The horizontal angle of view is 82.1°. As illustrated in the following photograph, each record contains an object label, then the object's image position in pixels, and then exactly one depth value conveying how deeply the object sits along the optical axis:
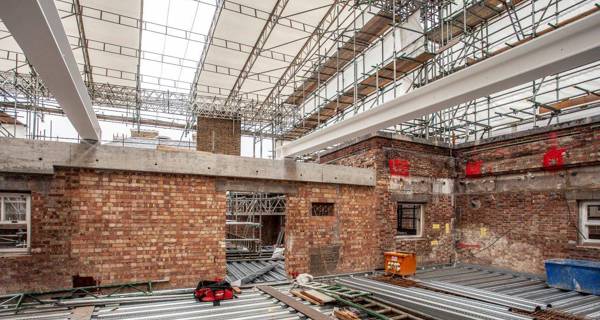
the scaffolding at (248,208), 17.64
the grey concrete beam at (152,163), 6.46
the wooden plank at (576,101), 11.03
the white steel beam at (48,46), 2.77
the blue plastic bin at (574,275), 7.55
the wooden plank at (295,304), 5.73
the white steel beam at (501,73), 3.86
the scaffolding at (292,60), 11.53
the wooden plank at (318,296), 6.53
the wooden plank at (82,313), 5.49
